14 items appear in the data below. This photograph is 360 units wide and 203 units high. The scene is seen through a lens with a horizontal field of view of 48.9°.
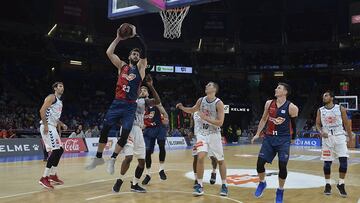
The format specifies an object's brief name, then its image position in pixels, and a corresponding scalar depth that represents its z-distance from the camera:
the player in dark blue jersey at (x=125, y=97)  6.77
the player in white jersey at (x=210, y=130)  7.47
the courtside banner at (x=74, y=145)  18.09
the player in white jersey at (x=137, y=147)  7.56
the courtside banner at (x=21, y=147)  15.73
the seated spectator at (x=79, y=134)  19.48
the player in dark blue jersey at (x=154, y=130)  9.23
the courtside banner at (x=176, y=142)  23.09
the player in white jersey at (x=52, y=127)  8.26
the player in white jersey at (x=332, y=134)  7.97
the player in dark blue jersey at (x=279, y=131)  6.91
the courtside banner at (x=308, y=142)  26.52
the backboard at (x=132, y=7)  8.81
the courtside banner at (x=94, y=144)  19.14
